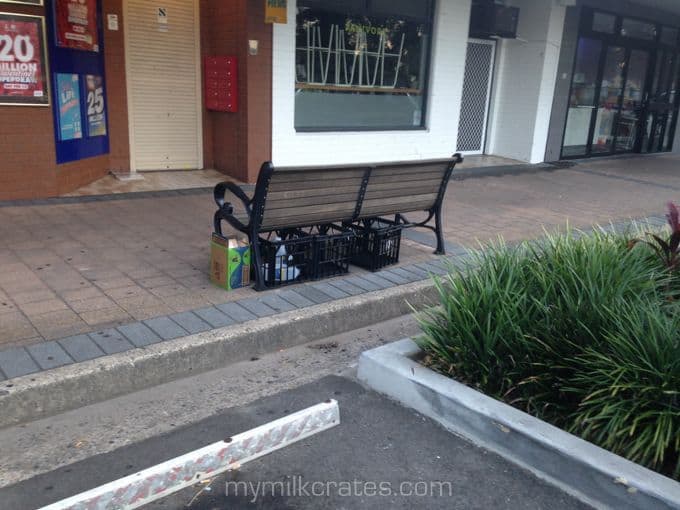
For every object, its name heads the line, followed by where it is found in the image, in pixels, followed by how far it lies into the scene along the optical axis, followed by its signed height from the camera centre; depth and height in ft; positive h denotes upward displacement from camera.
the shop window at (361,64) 32.01 +1.08
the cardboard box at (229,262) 15.55 -4.56
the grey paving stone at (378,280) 17.07 -5.32
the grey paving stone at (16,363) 11.18 -5.29
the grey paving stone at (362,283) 16.78 -5.31
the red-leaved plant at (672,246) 13.96 -3.25
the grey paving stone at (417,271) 18.10 -5.34
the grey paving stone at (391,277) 17.49 -5.33
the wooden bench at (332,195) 15.12 -2.93
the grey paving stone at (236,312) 14.20 -5.29
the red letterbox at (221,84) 30.09 -0.32
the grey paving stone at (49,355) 11.57 -5.30
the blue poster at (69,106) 24.98 -1.45
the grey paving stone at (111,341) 12.30 -5.28
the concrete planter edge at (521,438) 8.64 -5.29
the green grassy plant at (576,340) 9.60 -4.22
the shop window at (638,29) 48.47 +5.24
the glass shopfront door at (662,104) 53.52 -0.54
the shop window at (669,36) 52.31 +5.17
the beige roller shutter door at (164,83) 29.71 -0.43
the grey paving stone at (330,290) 16.06 -5.30
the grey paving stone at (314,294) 15.65 -5.30
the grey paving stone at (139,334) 12.68 -5.28
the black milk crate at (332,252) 16.89 -4.60
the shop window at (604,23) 45.44 +5.25
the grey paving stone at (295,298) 15.33 -5.30
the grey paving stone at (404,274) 17.80 -5.33
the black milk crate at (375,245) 18.16 -4.66
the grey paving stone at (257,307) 14.58 -5.29
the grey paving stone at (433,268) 18.45 -5.32
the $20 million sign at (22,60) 22.38 +0.28
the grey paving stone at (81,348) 11.95 -5.29
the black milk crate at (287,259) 16.01 -4.61
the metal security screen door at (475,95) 43.50 -0.37
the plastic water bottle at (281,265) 16.22 -4.73
